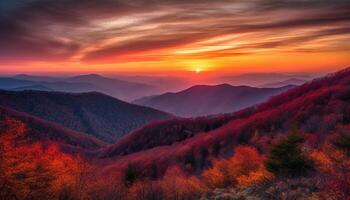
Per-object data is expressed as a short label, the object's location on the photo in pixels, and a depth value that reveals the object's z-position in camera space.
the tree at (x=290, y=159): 33.72
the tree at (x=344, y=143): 33.66
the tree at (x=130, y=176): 53.47
